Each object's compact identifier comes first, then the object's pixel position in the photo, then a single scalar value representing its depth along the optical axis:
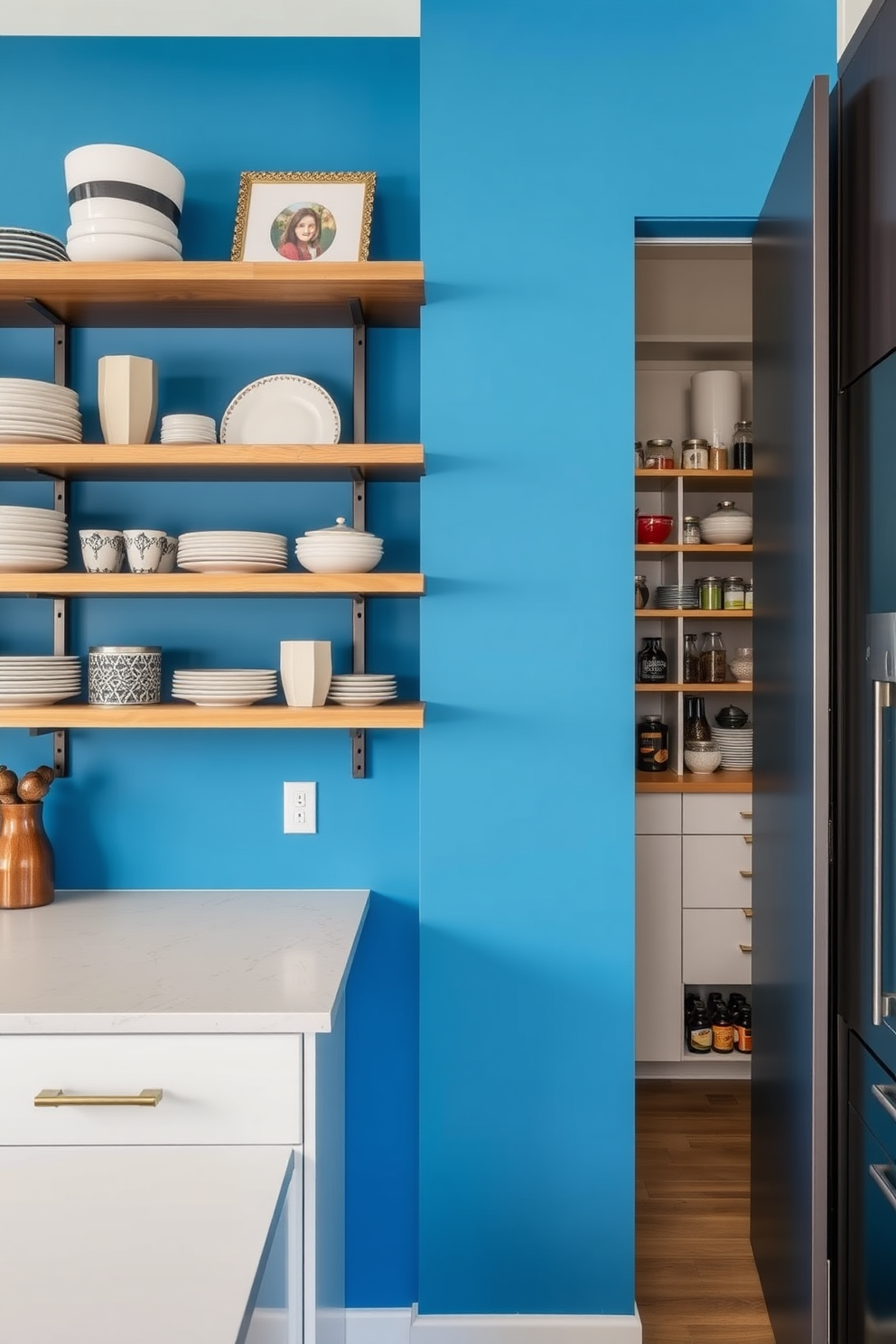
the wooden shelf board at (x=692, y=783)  3.08
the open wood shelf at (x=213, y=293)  1.72
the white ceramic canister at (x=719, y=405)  3.44
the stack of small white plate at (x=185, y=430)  1.80
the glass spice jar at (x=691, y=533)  3.41
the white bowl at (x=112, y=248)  1.75
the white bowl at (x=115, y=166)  1.73
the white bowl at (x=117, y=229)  1.75
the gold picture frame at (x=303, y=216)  1.89
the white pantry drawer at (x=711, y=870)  3.10
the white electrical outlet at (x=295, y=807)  2.02
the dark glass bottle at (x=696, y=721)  3.43
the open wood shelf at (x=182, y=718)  1.74
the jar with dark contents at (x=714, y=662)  3.49
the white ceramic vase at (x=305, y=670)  1.77
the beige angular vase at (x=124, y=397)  1.81
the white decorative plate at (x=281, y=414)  1.91
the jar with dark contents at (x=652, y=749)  3.38
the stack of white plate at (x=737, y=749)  3.40
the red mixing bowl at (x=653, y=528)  3.38
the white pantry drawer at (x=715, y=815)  3.11
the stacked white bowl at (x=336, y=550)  1.76
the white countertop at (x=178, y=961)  1.37
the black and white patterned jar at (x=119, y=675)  1.80
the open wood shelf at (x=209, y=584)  1.73
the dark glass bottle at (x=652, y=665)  3.46
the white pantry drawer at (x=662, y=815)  3.10
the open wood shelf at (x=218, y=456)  1.73
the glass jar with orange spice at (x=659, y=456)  3.40
